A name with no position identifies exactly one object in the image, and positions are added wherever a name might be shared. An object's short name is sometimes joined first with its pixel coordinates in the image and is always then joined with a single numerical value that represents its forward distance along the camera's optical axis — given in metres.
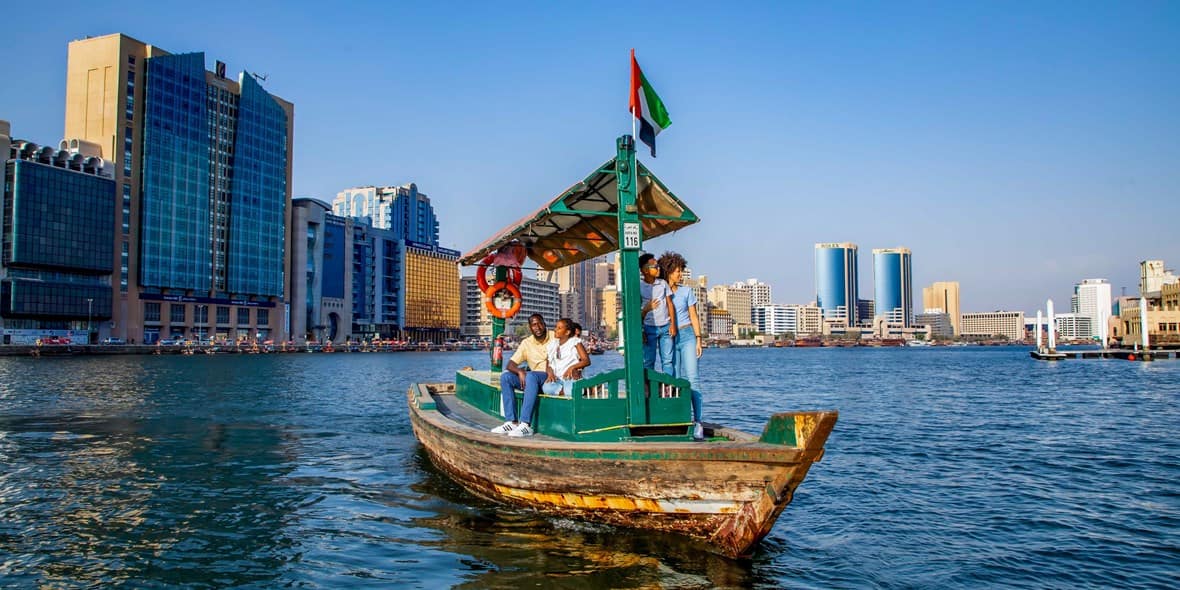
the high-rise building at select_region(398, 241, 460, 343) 164.00
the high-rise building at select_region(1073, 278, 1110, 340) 84.94
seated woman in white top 10.01
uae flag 9.18
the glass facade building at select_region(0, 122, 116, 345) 81.88
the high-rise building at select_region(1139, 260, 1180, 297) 100.22
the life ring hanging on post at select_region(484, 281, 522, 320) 14.41
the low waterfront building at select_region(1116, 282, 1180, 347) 78.97
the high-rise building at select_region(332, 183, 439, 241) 196.62
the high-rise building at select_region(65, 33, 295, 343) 91.88
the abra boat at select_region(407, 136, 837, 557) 7.17
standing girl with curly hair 9.20
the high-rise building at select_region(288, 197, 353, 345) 120.81
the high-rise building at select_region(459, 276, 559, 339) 187.54
